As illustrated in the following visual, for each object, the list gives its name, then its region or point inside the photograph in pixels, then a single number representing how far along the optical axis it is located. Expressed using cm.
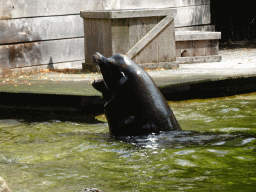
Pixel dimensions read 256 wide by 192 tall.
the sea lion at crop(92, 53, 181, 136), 874
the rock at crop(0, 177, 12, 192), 473
